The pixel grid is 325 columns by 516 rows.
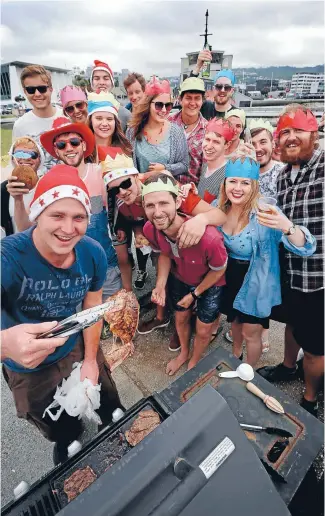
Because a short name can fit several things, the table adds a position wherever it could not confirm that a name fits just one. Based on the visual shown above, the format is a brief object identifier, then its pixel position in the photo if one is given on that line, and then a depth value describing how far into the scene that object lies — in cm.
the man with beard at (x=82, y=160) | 241
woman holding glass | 210
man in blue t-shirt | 147
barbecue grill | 68
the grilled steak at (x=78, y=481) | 110
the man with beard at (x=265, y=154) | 275
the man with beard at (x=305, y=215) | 198
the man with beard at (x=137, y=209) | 208
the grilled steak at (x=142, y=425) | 127
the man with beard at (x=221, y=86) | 402
